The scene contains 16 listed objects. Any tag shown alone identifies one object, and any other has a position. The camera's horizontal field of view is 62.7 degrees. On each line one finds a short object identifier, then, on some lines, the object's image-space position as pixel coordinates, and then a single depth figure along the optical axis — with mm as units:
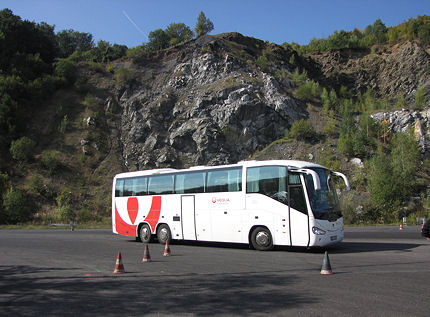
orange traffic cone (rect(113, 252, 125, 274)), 9578
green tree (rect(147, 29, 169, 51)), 75312
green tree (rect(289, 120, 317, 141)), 45125
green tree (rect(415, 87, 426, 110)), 49638
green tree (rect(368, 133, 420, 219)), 32312
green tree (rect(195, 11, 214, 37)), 71500
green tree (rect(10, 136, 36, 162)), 44500
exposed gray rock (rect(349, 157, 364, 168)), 40000
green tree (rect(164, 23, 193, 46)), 75812
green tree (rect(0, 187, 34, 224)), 36344
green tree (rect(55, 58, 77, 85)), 58531
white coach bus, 13062
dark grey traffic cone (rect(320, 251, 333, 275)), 8992
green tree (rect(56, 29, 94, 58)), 83062
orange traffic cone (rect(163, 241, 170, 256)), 13470
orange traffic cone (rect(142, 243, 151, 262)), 11769
